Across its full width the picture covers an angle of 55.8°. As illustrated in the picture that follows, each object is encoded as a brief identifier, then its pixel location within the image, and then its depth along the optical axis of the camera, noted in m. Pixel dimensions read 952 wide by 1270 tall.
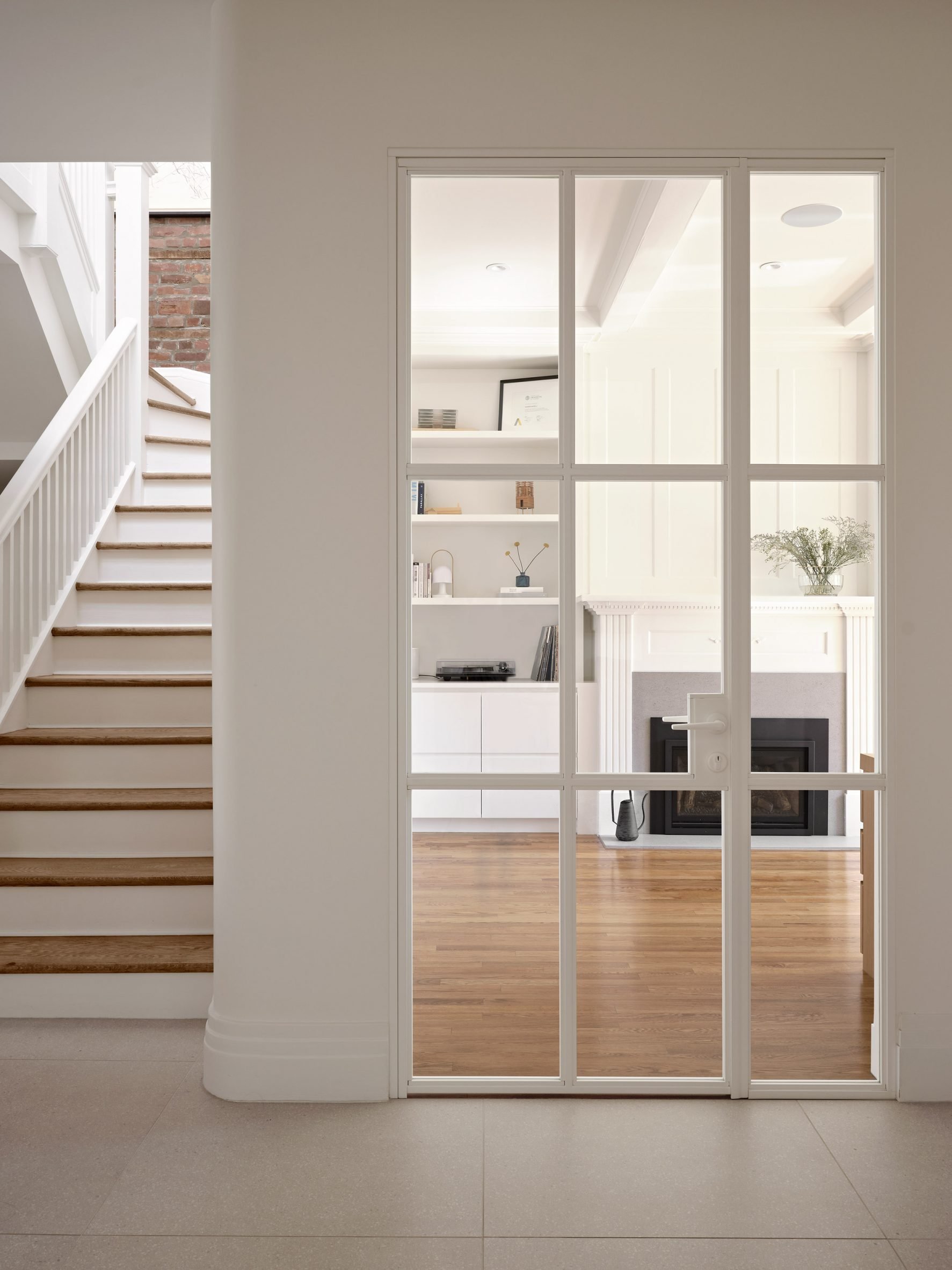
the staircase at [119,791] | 2.59
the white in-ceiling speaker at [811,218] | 2.19
